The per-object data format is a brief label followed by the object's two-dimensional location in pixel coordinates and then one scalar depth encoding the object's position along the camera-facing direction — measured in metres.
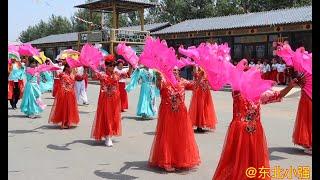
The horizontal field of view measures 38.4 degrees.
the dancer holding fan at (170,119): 6.30
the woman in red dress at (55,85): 16.67
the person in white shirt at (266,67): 22.77
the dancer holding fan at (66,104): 10.59
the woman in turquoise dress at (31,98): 12.62
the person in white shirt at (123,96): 13.72
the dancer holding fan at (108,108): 8.41
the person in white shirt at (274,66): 22.30
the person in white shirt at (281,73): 21.84
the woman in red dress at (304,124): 7.44
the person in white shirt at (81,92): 15.78
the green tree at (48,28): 65.38
